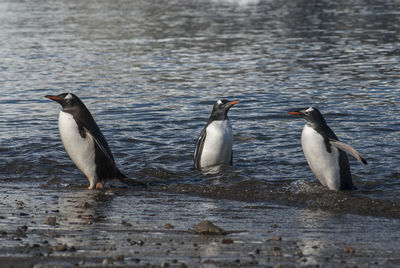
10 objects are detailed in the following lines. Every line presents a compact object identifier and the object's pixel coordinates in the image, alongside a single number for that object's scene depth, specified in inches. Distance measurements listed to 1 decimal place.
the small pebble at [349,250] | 428.1
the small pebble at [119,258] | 402.6
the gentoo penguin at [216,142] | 764.0
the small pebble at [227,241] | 447.5
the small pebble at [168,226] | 491.5
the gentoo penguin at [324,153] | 654.5
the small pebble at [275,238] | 456.1
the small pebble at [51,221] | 497.4
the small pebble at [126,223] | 495.4
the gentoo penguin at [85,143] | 672.6
